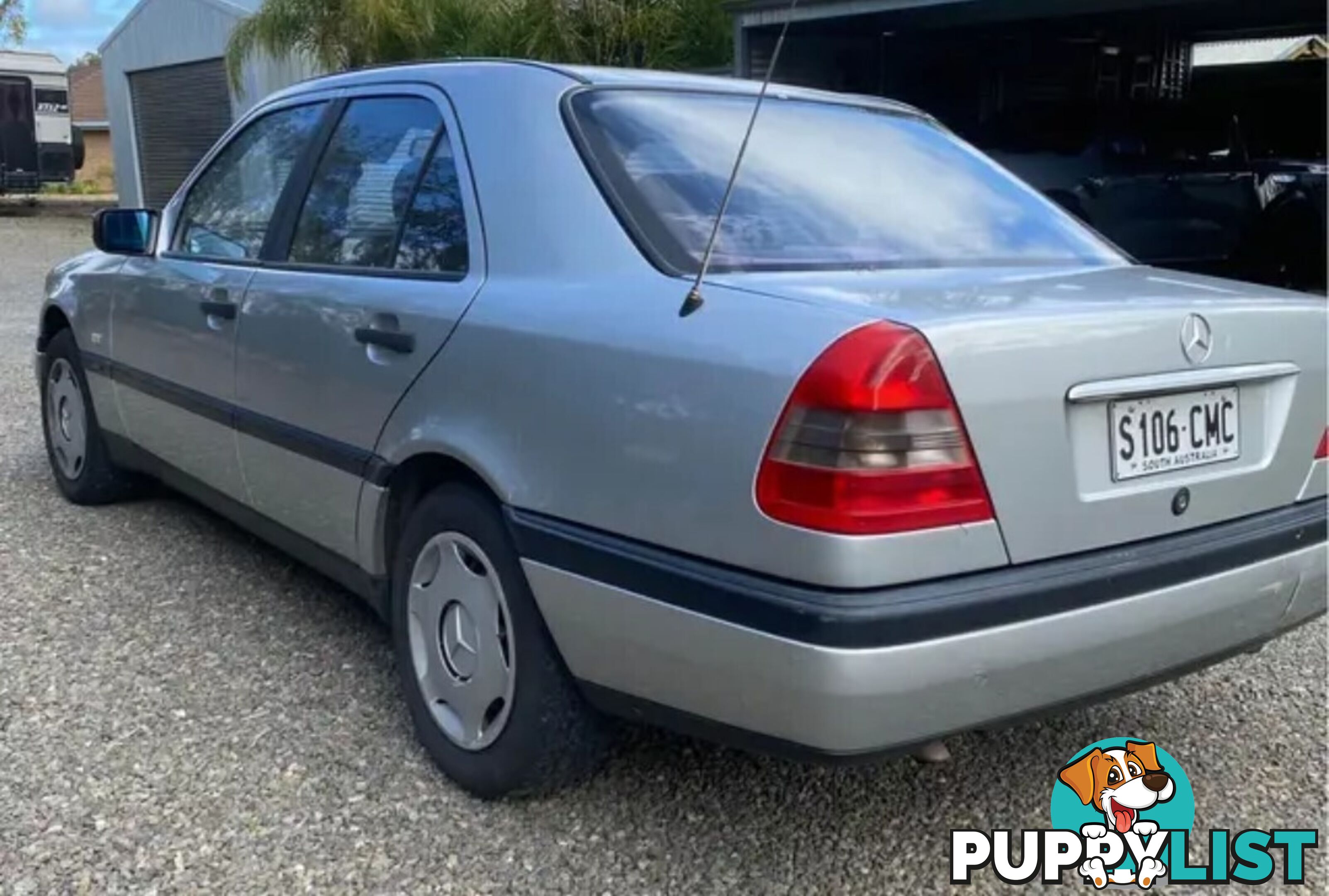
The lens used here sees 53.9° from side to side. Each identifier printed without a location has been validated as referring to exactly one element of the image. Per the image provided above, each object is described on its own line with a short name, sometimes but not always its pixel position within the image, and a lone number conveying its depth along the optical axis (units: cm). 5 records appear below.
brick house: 4919
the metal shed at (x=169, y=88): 2047
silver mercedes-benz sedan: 216
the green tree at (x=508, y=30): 1272
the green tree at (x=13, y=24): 2941
